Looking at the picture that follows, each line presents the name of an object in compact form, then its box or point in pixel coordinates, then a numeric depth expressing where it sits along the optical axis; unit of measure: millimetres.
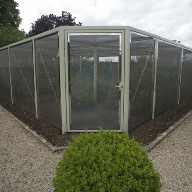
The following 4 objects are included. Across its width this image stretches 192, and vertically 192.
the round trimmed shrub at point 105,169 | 1638
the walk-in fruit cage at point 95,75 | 4344
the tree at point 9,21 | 11500
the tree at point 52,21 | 19594
